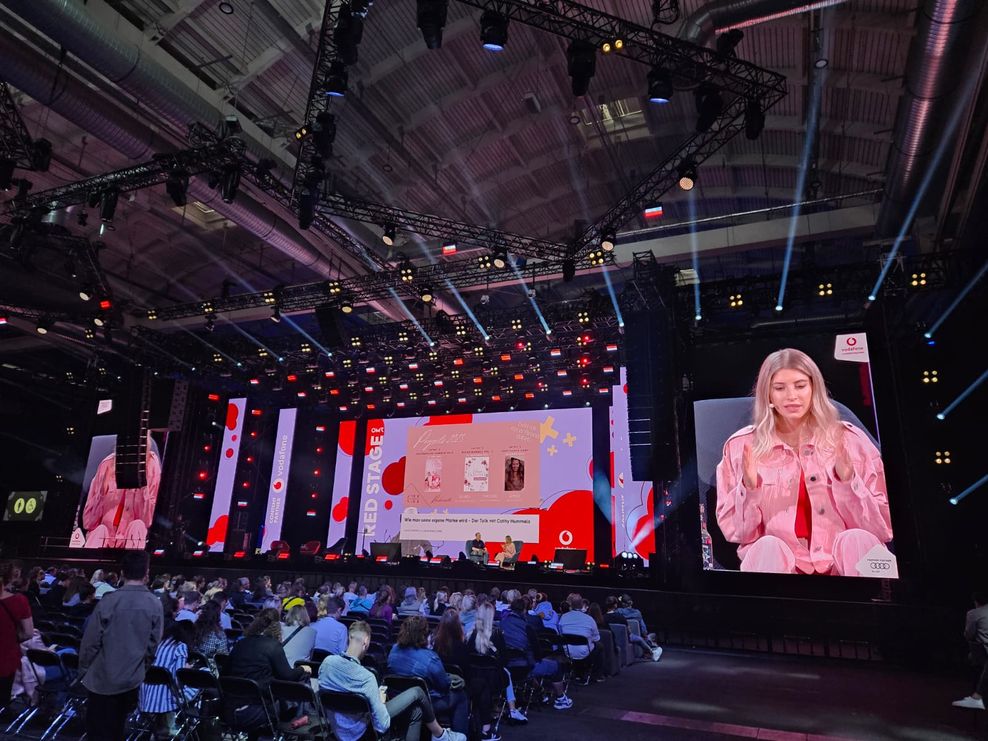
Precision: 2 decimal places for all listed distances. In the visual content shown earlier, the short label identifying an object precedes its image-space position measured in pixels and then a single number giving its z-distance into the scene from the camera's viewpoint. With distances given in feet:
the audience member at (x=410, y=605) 25.95
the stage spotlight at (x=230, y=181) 27.55
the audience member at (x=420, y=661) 13.44
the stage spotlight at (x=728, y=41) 22.16
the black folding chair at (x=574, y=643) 21.93
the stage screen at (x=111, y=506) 56.08
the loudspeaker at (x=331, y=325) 42.75
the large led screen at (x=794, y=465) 34.63
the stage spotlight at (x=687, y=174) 27.55
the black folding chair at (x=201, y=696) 12.69
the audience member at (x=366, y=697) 11.57
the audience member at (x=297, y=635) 15.84
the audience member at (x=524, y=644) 19.13
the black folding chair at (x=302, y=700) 11.72
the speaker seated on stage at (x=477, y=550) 47.14
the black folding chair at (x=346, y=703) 11.35
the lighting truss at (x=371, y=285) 38.86
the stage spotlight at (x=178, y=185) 28.25
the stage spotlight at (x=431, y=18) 18.42
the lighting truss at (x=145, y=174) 26.91
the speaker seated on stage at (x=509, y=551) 48.42
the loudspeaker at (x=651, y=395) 36.52
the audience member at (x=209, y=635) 15.21
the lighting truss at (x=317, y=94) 22.38
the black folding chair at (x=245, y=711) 12.60
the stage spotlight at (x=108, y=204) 30.07
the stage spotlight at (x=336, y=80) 22.30
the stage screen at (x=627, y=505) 47.26
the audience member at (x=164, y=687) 13.85
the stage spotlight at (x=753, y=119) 23.79
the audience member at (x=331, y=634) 16.48
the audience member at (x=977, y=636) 20.58
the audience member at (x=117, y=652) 10.75
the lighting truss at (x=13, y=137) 26.53
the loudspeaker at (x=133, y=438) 53.78
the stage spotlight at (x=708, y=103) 23.45
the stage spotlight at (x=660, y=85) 22.21
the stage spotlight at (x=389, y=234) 32.55
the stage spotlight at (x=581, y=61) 21.04
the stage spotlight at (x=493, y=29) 19.95
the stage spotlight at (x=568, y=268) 35.45
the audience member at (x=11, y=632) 12.48
